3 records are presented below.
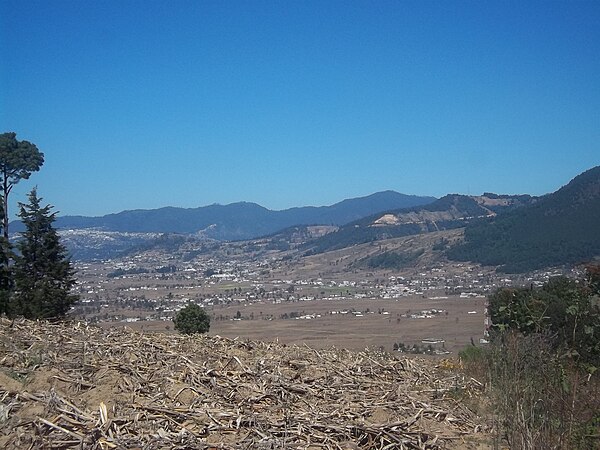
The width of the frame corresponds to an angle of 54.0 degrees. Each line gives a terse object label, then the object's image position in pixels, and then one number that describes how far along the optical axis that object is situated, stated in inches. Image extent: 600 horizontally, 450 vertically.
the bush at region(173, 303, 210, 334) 733.9
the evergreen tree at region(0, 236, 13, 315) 771.4
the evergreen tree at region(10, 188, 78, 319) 772.6
